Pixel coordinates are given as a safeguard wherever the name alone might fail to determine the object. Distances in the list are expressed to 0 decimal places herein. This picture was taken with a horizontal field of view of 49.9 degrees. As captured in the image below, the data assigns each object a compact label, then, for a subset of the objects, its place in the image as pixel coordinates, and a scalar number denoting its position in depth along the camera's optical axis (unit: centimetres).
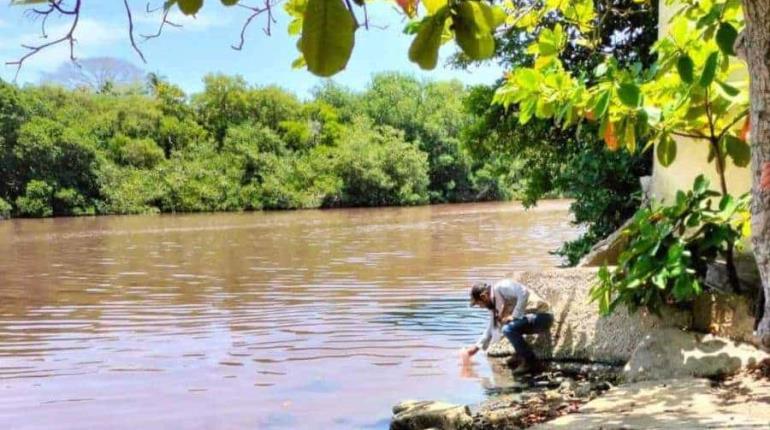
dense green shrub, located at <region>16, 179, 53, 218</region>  4066
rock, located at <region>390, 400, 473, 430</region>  527
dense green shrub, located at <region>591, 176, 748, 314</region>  609
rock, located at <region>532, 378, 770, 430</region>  442
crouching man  721
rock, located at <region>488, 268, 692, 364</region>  676
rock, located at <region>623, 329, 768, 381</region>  576
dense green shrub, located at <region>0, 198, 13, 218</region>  3969
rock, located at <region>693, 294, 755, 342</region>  619
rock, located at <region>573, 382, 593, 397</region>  591
